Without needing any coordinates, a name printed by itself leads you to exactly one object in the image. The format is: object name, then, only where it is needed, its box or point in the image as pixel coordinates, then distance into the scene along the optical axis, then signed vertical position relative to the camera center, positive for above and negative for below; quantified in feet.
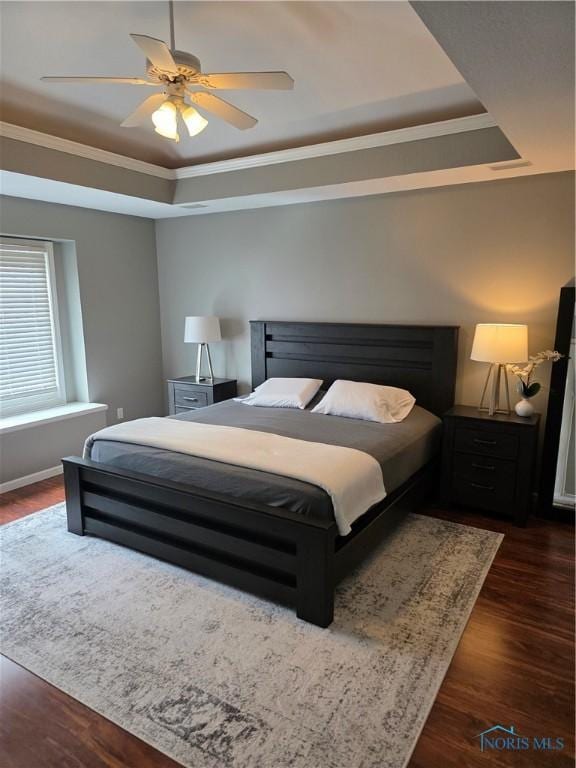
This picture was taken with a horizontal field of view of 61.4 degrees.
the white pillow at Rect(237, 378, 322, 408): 13.37 -2.33
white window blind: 13.87 -0.57
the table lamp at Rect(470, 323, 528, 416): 10.77 -0.77
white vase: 11.15 -2.28
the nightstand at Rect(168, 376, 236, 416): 15.69 -2.69
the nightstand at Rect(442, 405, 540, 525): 10.73 -3.45
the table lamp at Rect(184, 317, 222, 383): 15.65 -0.63
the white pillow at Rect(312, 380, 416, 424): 11.91 -2.33
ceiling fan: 6.52 +3.26
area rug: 5.71 -4.90
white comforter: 8.02 -2.69
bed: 7.70 -3.24
